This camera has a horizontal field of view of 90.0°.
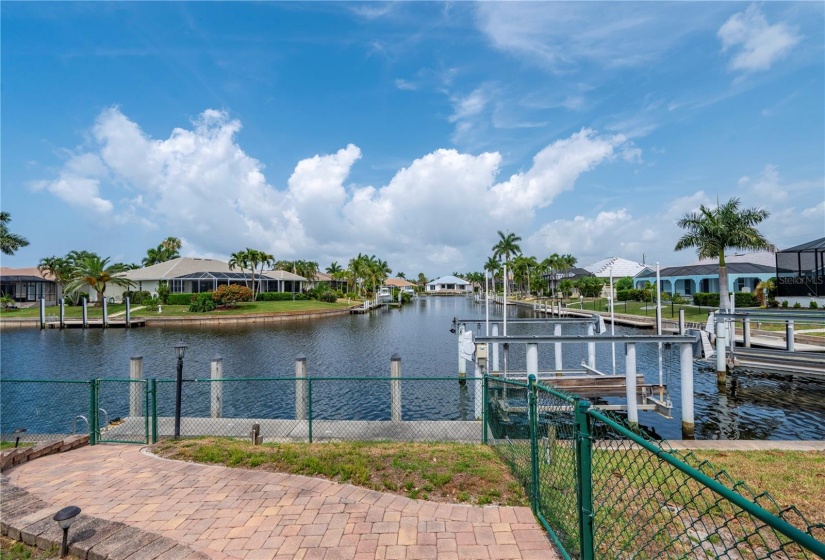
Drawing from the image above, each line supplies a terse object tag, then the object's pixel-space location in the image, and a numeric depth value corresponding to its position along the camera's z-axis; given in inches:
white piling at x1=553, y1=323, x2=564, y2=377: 571.6
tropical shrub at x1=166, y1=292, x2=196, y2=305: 2028.8
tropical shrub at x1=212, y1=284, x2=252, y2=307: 1878.7
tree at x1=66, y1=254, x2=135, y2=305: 1813.5
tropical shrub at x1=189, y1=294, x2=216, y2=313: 1790.1
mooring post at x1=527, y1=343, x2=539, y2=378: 406.1
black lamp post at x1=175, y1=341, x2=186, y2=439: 348.5
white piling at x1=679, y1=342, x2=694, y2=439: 404.5
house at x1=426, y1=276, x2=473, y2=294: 5940.0
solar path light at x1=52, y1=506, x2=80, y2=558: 155.1
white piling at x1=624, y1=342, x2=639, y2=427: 399.2
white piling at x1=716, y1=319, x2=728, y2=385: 604.0
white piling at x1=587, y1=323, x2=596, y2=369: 575.3
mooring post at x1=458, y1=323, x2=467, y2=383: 631.2
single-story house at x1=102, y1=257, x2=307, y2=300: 2362.2
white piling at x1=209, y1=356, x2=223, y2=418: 427.8
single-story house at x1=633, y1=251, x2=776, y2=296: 1819.6
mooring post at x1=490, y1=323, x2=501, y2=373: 577.1
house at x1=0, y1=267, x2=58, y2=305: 2266.5
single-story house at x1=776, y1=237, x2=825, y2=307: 1035.7
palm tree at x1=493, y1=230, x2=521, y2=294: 3022.4
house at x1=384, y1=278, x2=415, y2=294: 5531.0
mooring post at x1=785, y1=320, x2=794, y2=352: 665.0
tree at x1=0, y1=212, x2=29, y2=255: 1323.8
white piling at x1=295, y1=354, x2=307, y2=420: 426.9
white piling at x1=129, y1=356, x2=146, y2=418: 416.7
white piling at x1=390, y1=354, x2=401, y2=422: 415.2
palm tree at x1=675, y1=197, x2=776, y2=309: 1130.7
